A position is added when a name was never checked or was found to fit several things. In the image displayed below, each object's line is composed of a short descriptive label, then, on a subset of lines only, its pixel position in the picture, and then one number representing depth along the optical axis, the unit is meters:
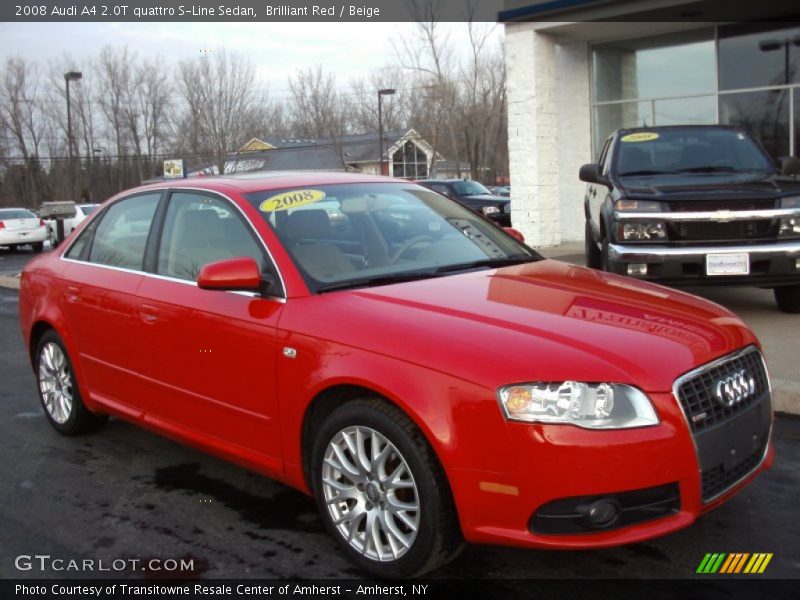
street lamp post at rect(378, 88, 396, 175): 43.38
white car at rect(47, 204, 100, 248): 26.42
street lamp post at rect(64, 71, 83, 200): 36.78
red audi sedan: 2.83
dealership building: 13.28
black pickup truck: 6.97
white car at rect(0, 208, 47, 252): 24.84
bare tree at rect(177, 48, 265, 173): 40.38
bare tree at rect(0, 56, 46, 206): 51.84
